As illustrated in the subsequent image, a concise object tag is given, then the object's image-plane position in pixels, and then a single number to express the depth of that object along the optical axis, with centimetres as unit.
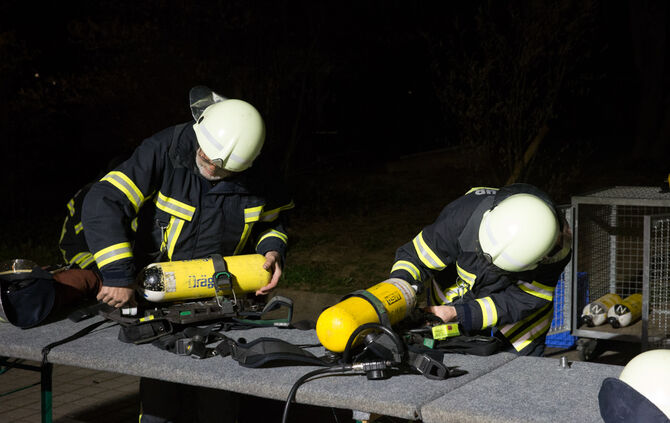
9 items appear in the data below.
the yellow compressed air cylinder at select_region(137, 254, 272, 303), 306
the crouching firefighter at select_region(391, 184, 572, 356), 290
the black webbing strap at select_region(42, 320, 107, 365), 287
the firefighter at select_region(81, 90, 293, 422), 317
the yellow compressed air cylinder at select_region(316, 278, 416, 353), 258
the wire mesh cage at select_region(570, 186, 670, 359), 478
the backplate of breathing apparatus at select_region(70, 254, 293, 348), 296
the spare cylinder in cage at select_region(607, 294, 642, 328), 529
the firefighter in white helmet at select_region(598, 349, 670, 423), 187
